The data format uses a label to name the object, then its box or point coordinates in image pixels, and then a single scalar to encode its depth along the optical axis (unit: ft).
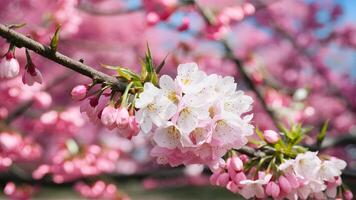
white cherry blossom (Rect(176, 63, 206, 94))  3.26
